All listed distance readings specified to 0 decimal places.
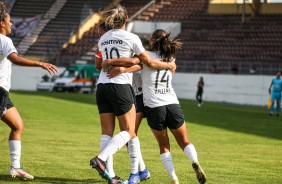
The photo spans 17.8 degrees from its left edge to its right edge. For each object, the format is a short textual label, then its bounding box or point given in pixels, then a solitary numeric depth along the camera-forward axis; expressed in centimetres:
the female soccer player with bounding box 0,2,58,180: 1186
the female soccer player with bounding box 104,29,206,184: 1212
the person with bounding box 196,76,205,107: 4692
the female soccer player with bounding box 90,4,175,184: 1173
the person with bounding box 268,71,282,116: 3988
